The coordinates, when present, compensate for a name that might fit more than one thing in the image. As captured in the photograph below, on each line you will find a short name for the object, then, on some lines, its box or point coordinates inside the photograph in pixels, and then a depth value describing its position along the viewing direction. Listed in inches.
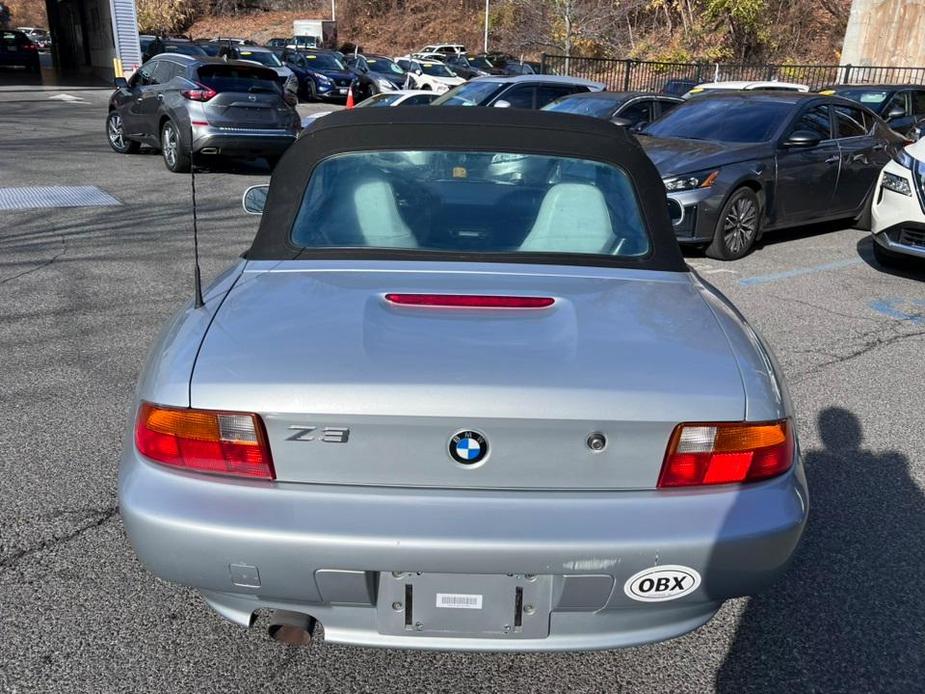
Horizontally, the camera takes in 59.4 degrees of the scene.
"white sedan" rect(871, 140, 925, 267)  277.6
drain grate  370.9
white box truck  1855.3
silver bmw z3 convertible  76.5
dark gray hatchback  454.0
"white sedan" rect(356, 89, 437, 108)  615.8
